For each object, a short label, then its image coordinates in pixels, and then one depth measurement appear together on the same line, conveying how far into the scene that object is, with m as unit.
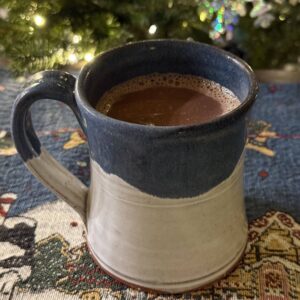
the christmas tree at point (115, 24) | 0.58
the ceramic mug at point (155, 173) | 0.34
